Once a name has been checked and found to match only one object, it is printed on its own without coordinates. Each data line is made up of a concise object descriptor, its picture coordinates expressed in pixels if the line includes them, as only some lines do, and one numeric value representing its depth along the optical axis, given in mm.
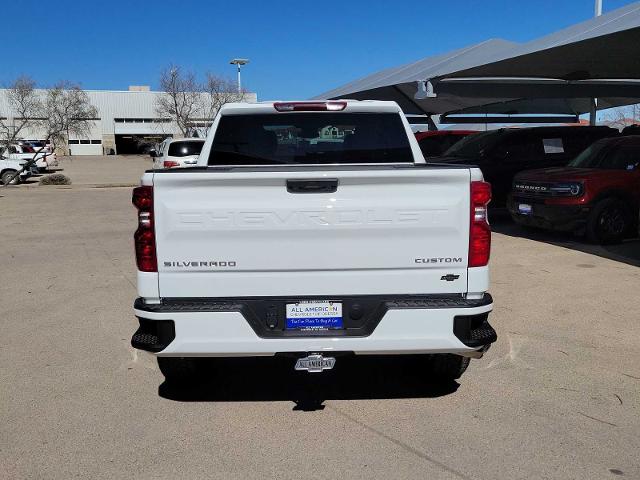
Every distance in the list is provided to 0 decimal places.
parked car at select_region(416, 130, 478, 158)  16875
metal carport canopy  10789
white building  74938
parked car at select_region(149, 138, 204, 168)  17922
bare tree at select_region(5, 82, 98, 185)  61219
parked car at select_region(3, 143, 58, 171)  30531
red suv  9703
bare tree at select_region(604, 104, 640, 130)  49791
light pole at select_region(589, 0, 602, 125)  23245
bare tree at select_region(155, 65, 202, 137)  57938
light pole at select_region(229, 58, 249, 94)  46459
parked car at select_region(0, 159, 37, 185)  25734
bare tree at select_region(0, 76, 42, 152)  57844
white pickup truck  3383
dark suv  12633
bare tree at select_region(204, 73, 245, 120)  55844
